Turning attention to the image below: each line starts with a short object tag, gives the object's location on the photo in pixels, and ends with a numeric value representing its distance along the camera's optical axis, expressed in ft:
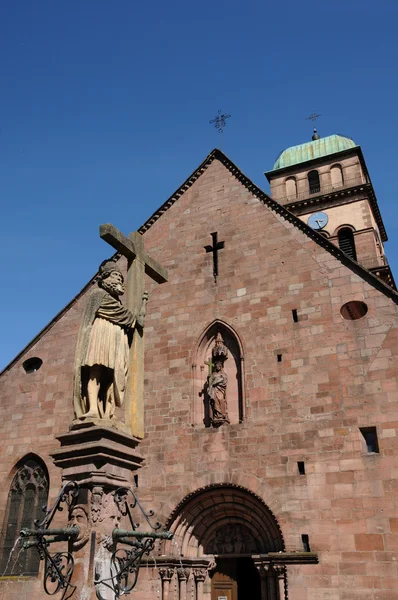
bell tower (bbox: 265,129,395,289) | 85.66
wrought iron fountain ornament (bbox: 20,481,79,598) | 17.52
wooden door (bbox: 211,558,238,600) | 41.81
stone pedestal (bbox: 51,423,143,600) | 17.80
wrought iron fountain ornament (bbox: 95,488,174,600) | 18.07
